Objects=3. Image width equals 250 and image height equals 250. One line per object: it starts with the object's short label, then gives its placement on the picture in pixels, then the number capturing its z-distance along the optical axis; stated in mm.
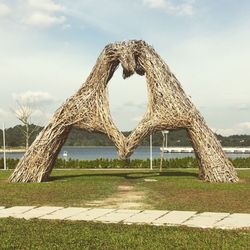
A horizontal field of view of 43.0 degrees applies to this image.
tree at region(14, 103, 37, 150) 21373
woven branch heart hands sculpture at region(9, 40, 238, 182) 10174
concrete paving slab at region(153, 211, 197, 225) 5365
